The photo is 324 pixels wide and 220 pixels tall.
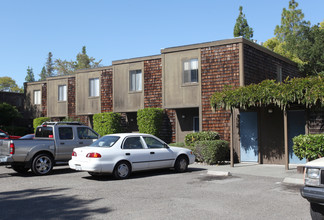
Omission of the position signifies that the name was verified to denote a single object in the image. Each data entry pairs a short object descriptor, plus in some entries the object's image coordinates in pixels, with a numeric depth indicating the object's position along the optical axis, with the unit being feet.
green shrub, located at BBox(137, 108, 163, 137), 64.18
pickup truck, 38.66
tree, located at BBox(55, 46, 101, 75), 225.76
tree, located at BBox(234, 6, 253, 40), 154.30
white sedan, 34.86
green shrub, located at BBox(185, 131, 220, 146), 55.01
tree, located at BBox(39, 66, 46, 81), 359.25
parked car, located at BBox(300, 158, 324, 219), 17.22
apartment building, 53.31
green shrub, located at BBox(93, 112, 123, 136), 70.18
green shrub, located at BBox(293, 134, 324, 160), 38.88
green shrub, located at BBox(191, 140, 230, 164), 50.26
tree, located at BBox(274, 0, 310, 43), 164.96
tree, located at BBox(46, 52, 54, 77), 359.25
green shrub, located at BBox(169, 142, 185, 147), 57.07
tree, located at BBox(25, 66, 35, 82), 396.37
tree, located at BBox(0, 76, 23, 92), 263.45
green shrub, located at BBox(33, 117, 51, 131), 88.84
